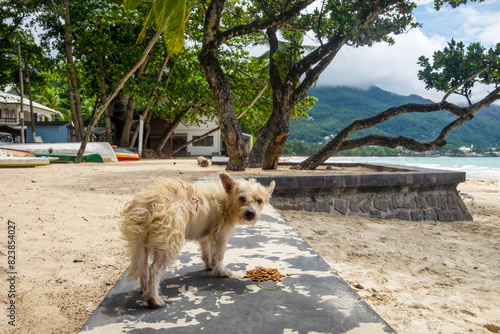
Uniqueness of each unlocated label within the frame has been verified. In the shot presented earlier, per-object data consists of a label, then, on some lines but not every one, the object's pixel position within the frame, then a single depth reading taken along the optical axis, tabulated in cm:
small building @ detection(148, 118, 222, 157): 3231
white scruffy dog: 220
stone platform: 687
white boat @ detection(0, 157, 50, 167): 1153
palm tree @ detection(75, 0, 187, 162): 1090
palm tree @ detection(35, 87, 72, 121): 4178
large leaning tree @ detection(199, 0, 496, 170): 1030
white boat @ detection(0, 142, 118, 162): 1608
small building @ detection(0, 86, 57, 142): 3123
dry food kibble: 256
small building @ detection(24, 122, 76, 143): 2752
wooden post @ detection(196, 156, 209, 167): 1300
